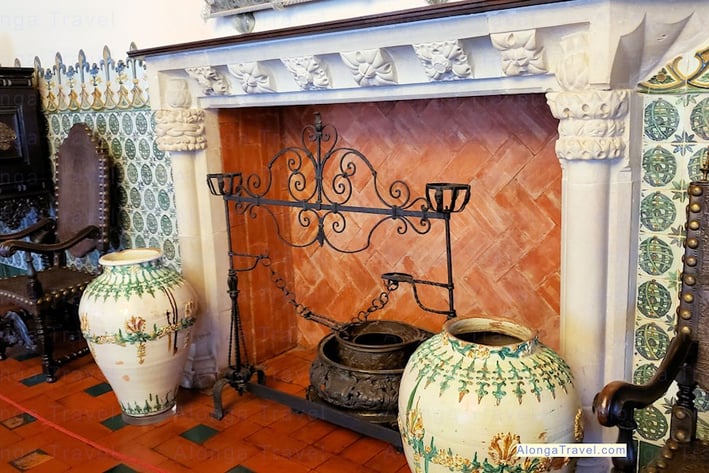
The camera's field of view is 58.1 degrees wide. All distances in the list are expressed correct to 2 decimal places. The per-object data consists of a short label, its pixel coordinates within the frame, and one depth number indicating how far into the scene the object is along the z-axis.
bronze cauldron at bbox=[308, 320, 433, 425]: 2.15
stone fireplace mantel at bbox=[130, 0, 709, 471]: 1.53
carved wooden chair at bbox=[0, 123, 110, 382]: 2.88
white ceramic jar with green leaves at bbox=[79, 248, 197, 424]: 2.35
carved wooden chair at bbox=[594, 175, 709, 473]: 1.41
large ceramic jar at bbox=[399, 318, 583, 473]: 1.48
